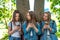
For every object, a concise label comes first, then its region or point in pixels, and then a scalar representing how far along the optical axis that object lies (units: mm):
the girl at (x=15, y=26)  3030
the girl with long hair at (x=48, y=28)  2989
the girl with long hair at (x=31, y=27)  2963
